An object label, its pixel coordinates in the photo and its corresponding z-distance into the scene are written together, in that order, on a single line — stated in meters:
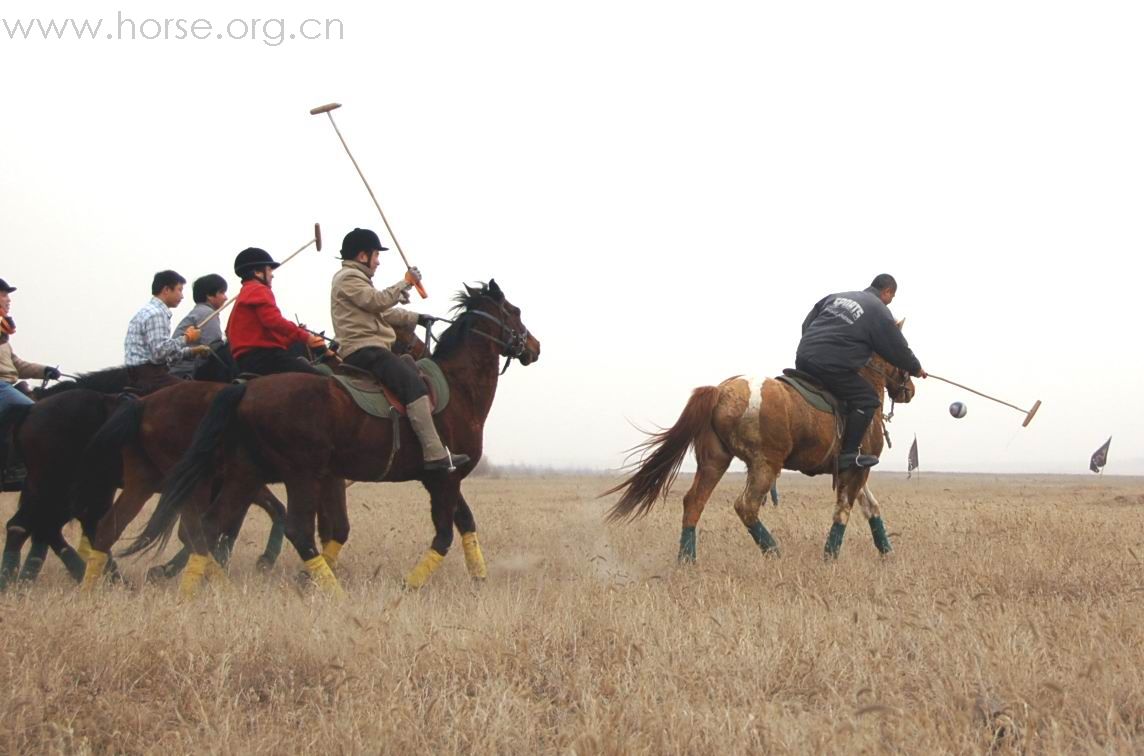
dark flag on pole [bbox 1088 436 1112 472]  37.07
